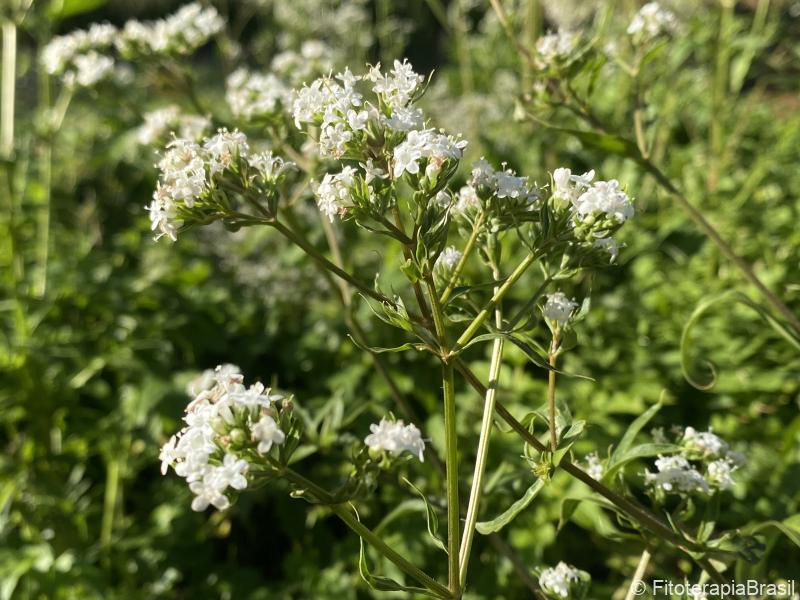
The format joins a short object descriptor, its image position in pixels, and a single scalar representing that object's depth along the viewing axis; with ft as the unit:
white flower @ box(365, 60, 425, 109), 0.84
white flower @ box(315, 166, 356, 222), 0.81
